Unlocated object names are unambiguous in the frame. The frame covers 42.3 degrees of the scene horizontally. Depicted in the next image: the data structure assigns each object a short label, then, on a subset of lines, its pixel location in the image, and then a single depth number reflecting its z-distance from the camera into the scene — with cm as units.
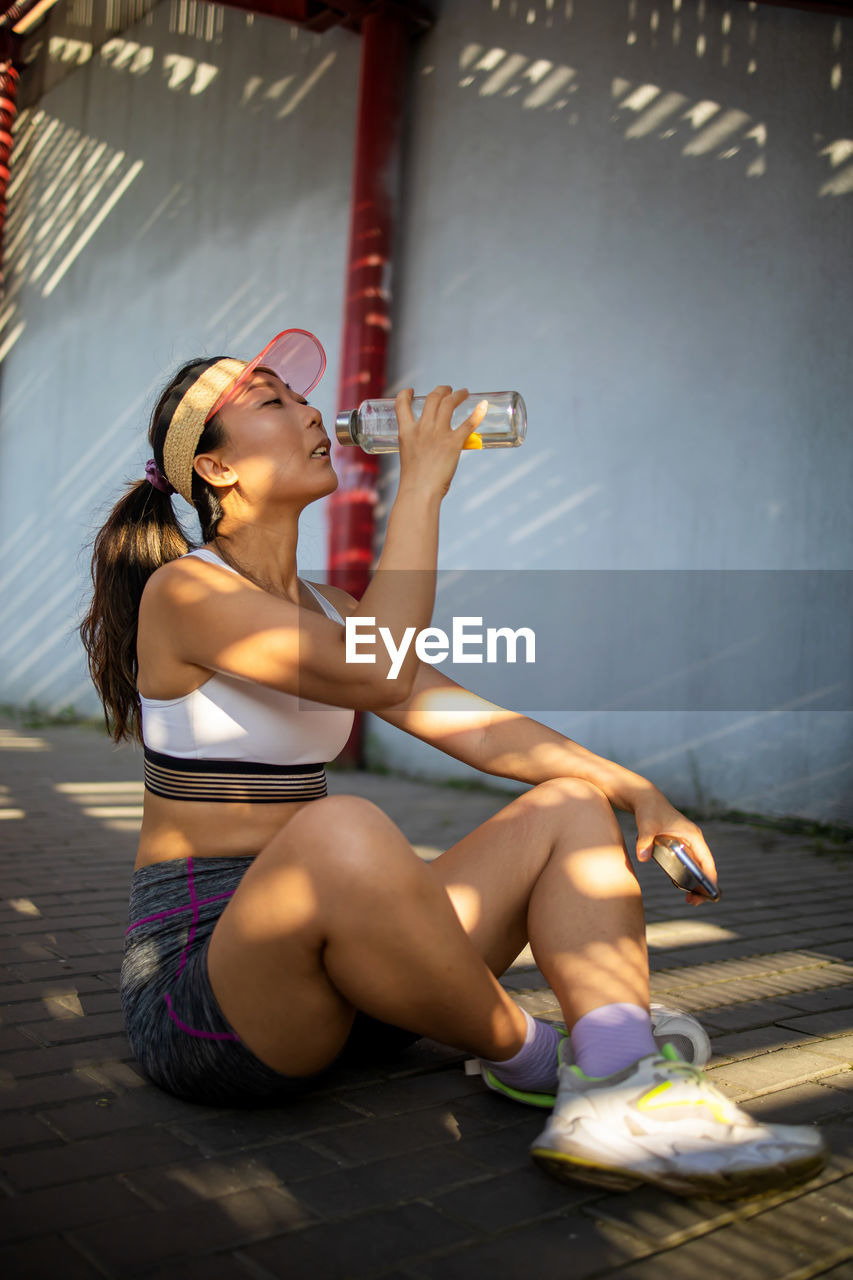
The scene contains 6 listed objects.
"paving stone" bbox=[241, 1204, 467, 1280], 125
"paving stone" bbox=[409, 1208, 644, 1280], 125
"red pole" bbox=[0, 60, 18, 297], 1063
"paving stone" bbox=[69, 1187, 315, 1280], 126
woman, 142
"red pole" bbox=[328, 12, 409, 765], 623
